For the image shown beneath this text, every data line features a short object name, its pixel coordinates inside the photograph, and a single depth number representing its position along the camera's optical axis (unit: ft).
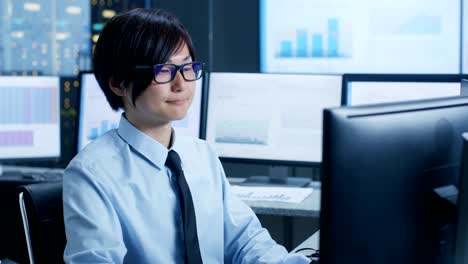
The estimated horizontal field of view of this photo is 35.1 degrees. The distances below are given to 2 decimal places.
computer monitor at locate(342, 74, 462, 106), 8.69
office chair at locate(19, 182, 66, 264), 5.45
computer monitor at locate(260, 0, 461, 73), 12.71
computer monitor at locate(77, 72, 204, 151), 10.58
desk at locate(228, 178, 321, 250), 8.42
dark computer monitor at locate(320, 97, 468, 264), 3.22
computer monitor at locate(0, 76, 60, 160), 11.28
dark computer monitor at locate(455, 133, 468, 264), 3.41
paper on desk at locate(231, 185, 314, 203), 8.96
